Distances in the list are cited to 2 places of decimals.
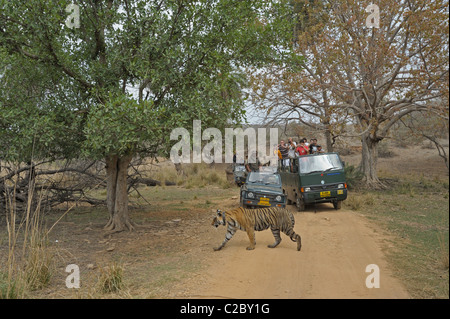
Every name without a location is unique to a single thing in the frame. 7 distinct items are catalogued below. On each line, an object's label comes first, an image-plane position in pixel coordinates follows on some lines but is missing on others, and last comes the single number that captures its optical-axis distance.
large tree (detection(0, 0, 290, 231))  9.66
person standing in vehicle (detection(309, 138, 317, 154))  17.20
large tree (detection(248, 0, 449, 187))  16.61
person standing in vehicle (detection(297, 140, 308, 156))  17.12
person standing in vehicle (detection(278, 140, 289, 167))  17.97
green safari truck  14.52
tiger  9.01
